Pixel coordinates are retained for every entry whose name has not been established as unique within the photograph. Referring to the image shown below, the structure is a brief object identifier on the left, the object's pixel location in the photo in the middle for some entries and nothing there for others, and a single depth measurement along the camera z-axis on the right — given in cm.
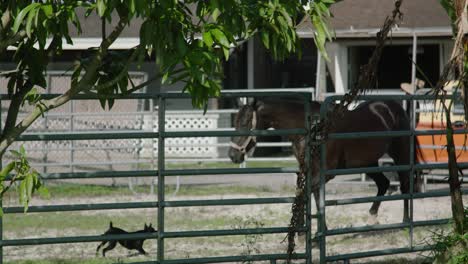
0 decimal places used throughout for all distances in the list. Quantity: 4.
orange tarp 2956
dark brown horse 2269
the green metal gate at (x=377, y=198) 1614
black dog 1735
